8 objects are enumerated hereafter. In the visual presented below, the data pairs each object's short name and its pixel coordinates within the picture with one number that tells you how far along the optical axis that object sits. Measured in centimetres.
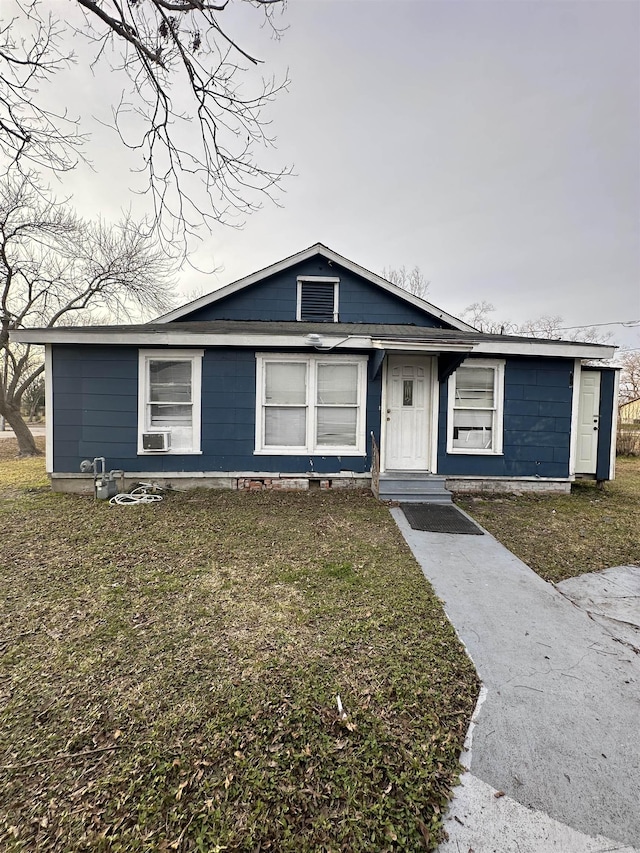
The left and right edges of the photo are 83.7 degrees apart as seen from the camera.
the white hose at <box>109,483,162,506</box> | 568
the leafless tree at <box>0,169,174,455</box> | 1175
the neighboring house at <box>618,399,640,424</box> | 2204
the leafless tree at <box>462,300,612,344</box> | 2497
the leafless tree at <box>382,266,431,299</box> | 2480
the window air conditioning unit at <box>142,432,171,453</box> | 619
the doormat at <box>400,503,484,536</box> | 473
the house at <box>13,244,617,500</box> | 628
